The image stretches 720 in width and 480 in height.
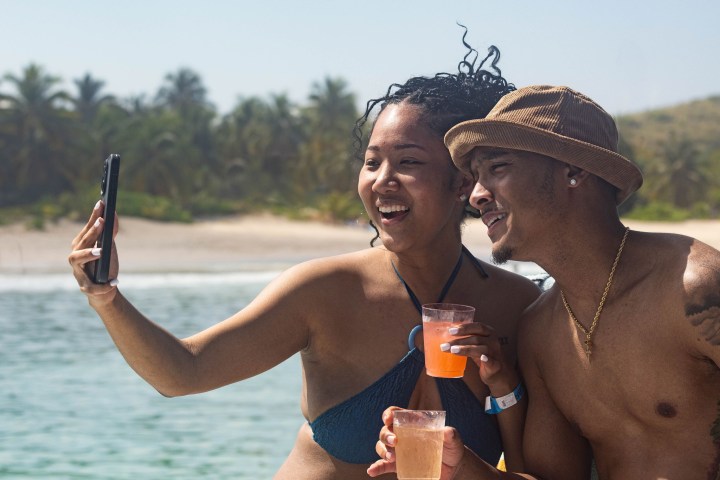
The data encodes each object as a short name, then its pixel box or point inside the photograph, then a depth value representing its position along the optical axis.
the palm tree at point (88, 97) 68.94
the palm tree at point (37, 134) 53.69
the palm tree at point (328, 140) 59.56
